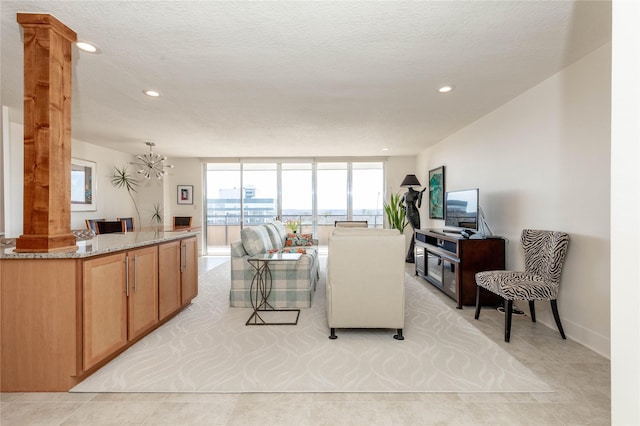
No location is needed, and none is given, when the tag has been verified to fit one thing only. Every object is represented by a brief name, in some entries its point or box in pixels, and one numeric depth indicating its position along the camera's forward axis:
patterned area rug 1.90
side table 3.11
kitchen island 1.85
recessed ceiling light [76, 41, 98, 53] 2.21
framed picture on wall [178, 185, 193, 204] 7.28
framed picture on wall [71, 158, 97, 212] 5.12
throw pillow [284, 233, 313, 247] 5.16
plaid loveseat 3.43
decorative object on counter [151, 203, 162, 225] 7.00
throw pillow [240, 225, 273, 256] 3.52
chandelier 5.37
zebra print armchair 2.45
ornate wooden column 1.91
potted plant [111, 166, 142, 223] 6.17
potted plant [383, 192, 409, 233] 6.03
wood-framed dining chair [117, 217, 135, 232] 6.11
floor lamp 5.89
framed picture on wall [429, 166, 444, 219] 5.41
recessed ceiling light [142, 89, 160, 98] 3.11
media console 3.36
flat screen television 3.58
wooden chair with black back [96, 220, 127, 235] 5.36
